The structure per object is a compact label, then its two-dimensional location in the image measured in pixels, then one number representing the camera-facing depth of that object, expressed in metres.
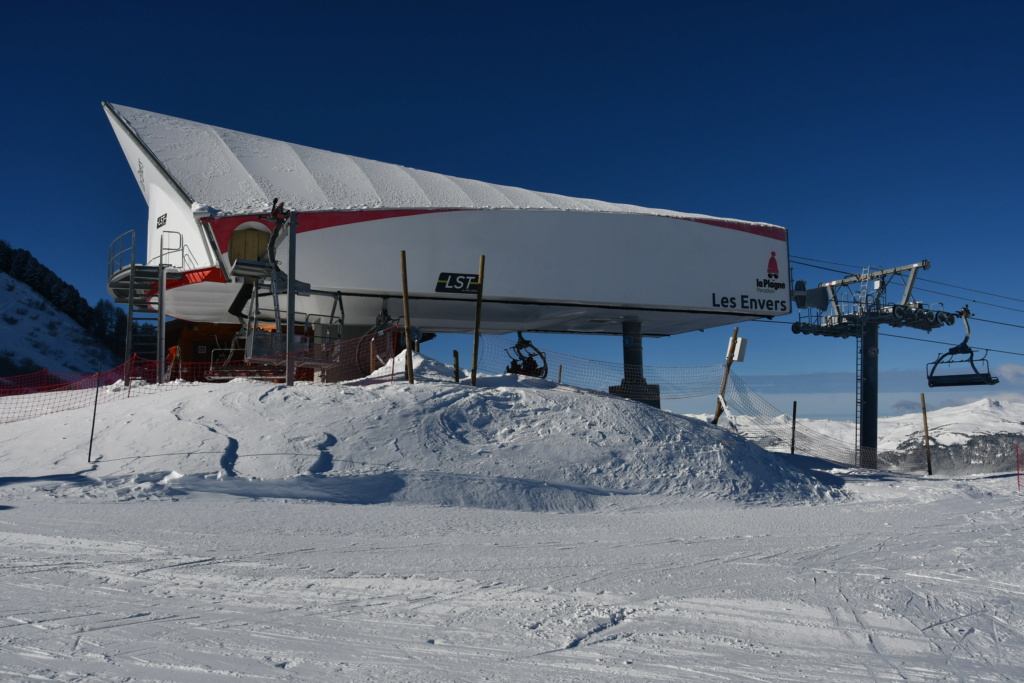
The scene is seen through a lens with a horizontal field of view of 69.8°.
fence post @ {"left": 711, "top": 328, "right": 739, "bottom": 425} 17.30
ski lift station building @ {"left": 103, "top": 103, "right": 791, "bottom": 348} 20.17
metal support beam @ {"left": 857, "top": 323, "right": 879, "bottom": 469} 23.78
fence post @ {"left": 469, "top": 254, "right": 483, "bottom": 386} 13.59
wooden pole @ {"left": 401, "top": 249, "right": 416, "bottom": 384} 13.20
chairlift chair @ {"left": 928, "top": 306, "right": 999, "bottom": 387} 21.17
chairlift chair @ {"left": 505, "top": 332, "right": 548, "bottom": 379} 20.66
